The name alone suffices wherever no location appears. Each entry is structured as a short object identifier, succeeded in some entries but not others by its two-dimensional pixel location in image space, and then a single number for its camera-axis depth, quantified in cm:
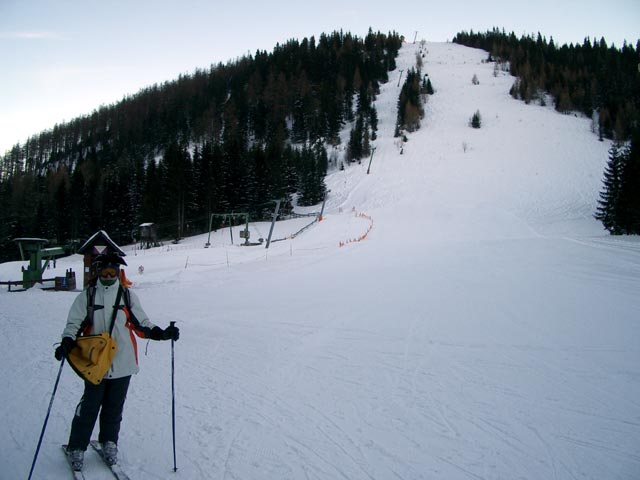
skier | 319
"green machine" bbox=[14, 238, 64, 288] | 1830
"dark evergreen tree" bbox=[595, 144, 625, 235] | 2948
